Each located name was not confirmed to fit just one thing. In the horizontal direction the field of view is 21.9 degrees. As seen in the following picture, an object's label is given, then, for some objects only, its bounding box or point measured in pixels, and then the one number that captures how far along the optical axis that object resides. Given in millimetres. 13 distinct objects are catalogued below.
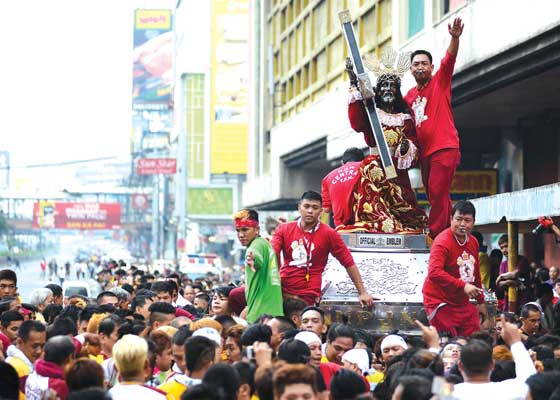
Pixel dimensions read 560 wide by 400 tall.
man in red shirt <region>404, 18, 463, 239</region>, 14727
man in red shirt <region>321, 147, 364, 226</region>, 15492
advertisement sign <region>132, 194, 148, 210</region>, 181875
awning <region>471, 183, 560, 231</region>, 16031
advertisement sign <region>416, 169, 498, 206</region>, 28188
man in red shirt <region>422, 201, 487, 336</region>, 13133
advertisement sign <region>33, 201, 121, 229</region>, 181125
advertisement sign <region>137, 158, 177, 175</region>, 135375
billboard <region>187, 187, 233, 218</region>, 132375
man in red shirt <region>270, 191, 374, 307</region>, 14047
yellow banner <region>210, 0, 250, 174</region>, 122750
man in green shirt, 13484
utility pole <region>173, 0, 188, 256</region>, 120062
